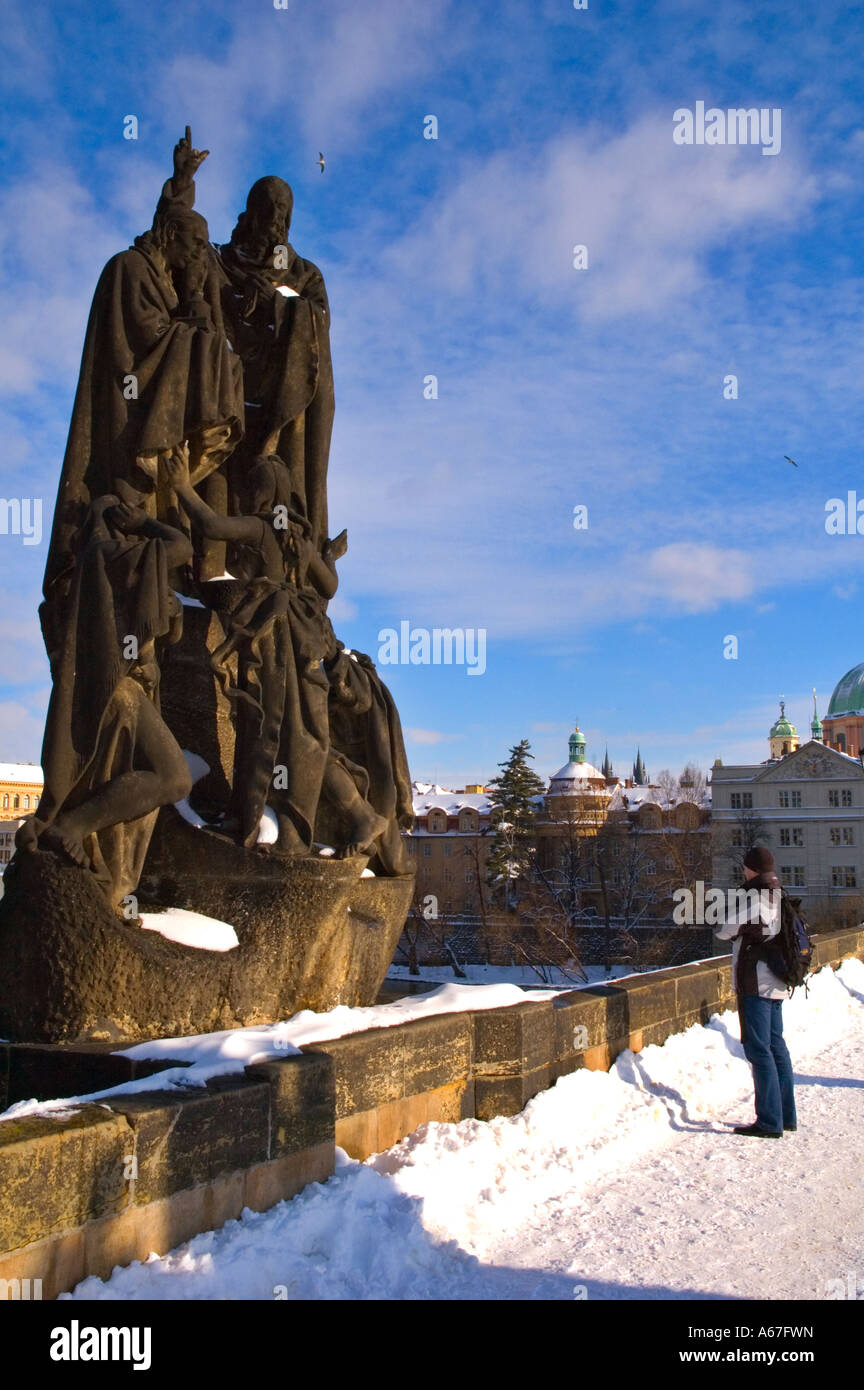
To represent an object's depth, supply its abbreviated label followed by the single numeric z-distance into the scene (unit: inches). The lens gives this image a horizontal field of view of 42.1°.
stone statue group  211.0
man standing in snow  238.1
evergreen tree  1942.7
